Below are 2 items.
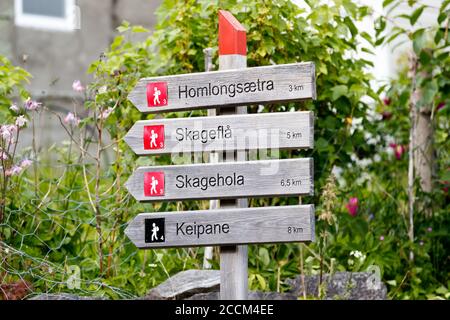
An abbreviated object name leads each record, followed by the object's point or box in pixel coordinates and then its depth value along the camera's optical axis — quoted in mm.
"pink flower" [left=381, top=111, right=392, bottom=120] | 6562
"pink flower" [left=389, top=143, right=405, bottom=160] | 6602
